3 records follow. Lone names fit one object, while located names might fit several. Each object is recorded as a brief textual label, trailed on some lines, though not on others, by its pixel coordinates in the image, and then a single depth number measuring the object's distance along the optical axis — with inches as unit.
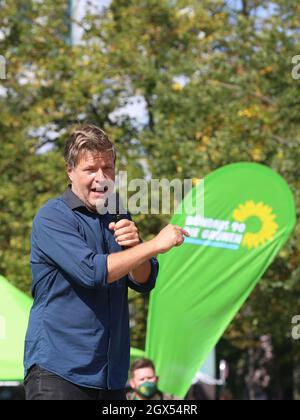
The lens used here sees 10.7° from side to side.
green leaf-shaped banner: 542.3
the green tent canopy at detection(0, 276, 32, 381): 482.1
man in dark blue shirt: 209.9
